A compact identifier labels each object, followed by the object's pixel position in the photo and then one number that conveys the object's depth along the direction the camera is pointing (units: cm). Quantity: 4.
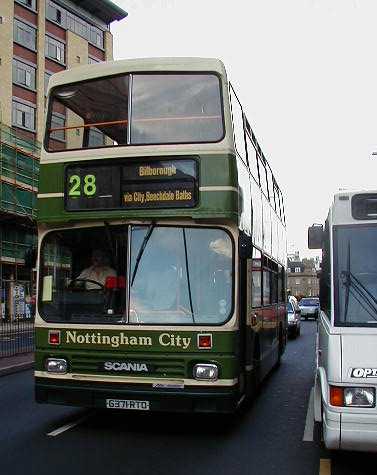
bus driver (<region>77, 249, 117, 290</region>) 745
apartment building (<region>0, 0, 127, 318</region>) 3403
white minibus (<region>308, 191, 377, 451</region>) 522
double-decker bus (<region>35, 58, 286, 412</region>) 709
